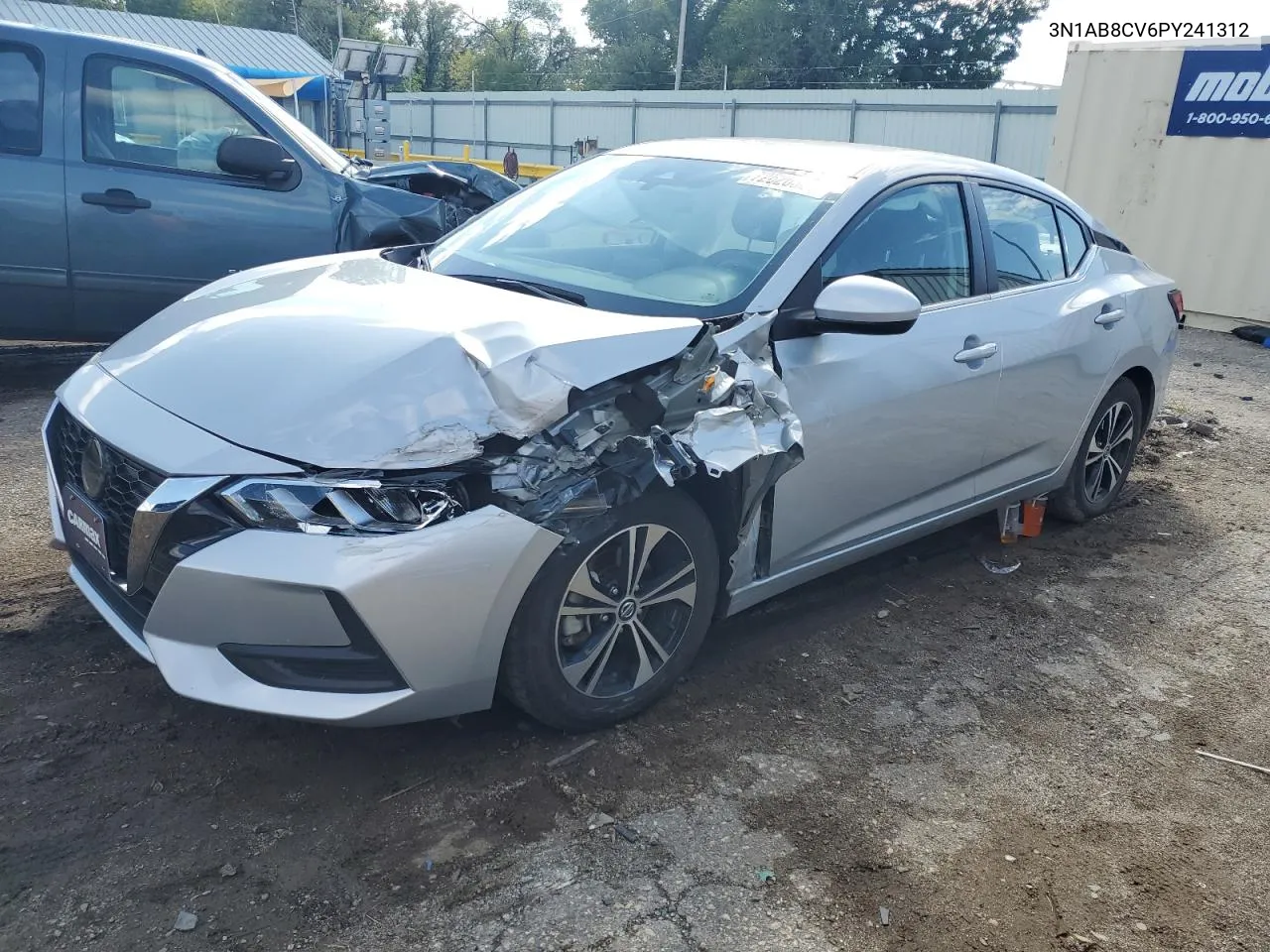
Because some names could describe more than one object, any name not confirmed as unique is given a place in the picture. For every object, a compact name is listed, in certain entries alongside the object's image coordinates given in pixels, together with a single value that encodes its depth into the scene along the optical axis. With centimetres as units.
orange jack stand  486
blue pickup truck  556
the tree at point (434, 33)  6825
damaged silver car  250
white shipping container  1062
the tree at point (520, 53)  6519
